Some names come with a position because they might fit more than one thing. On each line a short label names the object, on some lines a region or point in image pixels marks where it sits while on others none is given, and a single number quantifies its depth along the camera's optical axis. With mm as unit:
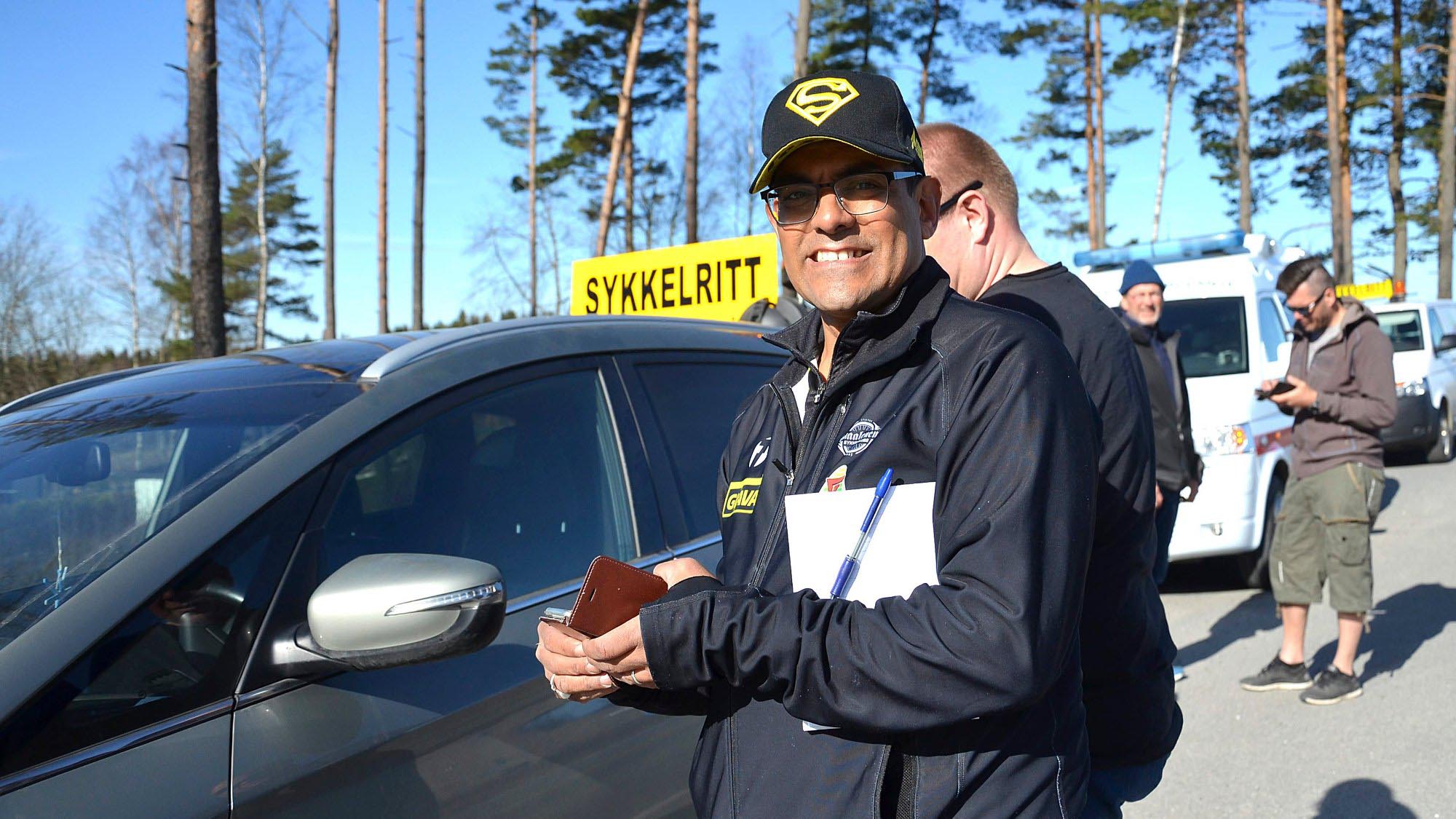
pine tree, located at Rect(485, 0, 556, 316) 33562
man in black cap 1374
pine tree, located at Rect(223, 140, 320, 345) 40531
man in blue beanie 4980
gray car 1742
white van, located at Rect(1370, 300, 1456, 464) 13328
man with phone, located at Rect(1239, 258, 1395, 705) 5410
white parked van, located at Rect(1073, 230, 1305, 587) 7094
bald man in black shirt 2039
